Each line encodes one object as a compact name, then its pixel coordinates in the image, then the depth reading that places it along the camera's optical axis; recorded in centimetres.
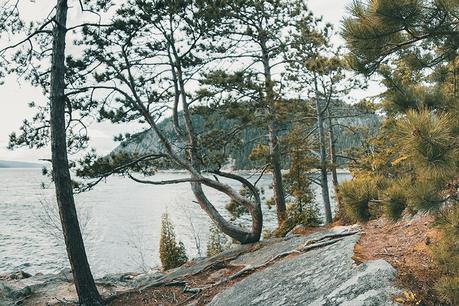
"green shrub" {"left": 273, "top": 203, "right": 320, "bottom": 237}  1209
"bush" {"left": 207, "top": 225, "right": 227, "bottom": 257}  2023
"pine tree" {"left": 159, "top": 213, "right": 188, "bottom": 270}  1933
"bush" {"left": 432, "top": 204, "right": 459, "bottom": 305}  282
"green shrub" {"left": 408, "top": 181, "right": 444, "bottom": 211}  298
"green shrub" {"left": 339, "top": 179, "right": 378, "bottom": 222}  374
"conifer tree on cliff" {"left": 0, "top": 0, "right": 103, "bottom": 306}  685
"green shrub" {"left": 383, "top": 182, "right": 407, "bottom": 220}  332
